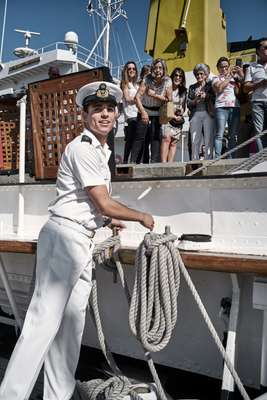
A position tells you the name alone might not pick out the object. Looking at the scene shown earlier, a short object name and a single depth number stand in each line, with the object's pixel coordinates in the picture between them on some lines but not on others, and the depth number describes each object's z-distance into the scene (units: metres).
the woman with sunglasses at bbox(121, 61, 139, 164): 4.71
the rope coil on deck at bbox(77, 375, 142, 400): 2.38
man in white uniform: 2.22
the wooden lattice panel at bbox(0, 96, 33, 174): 4.53
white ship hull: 2.43
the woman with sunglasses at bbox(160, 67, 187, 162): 4.48
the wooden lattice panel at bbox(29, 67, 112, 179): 3.31
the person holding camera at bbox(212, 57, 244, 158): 4.61
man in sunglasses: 4.31
